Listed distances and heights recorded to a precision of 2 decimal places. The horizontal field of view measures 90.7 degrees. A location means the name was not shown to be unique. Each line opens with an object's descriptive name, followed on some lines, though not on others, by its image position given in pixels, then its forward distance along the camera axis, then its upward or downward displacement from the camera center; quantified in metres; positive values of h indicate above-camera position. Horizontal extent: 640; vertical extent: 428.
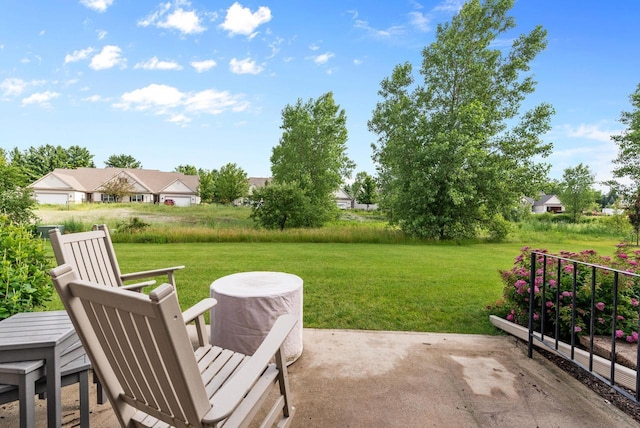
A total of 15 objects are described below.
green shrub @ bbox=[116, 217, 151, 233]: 12.93 -0.91
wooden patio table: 1.55 -0.73
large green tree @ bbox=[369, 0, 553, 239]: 15.02 +3.86
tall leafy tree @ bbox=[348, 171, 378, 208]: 48.84 +2.94
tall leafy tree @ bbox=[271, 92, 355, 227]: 23.75 +4.73
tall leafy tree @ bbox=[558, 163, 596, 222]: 32.72 +2.21
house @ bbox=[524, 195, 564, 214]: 54.38 +1.03
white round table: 2.59 -0.89
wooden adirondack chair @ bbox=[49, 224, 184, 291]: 2.25 -0.42
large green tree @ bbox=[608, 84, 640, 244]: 18.97 +3.49
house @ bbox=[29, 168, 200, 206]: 34.91 +2.34
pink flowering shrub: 2.92 -0.86
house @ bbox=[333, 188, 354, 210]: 54.62 +1.30
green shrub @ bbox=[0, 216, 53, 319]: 2.61 -0.62
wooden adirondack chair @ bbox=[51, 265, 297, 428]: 1.02 -0.58
